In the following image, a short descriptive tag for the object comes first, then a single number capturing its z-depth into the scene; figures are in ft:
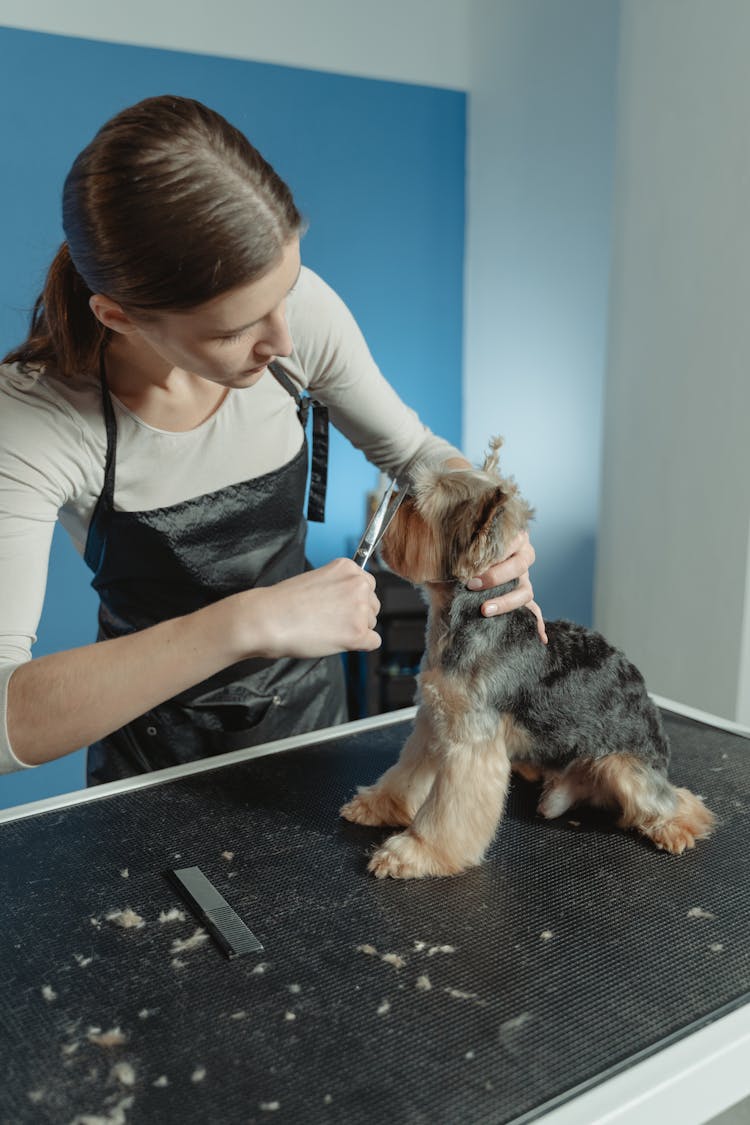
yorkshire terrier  4.41
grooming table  3.02
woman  3.92
